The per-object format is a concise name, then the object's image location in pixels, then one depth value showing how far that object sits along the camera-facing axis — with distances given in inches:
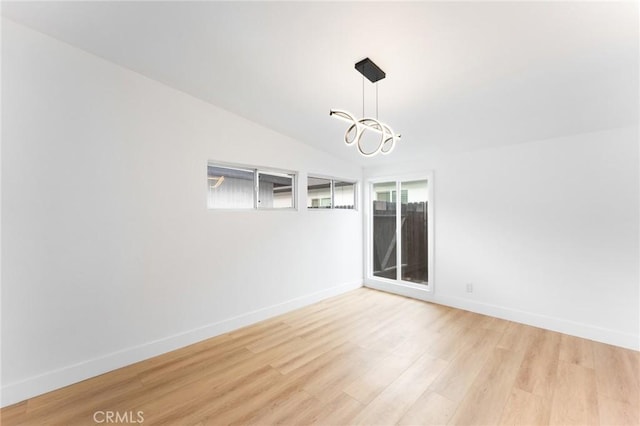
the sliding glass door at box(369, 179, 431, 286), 175.6
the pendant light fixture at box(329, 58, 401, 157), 80.1
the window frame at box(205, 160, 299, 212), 125.4
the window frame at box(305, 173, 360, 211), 167.2
